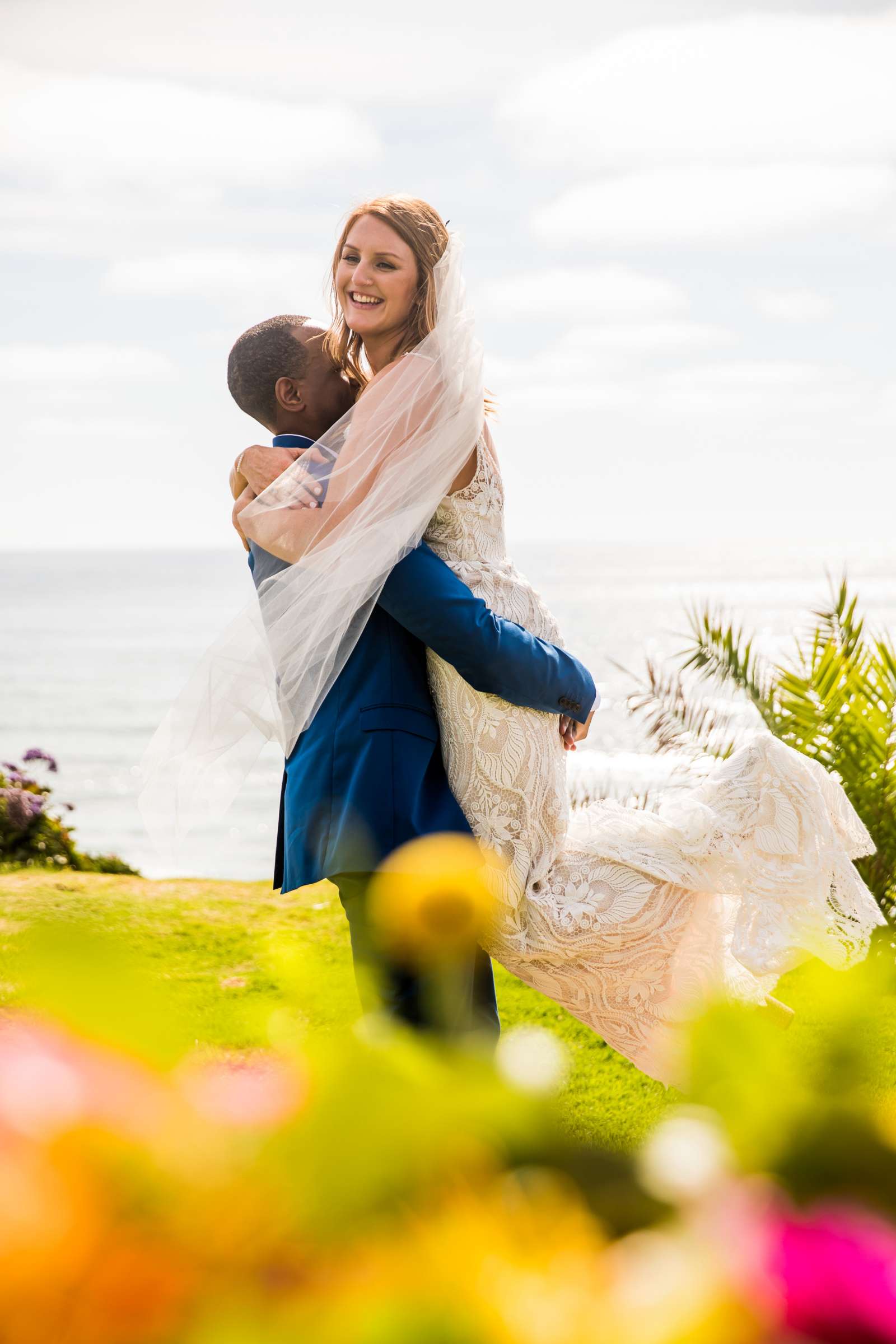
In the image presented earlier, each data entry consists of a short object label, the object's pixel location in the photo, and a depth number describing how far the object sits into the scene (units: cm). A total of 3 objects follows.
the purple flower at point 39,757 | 1039
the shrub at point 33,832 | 957
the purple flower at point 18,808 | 955
